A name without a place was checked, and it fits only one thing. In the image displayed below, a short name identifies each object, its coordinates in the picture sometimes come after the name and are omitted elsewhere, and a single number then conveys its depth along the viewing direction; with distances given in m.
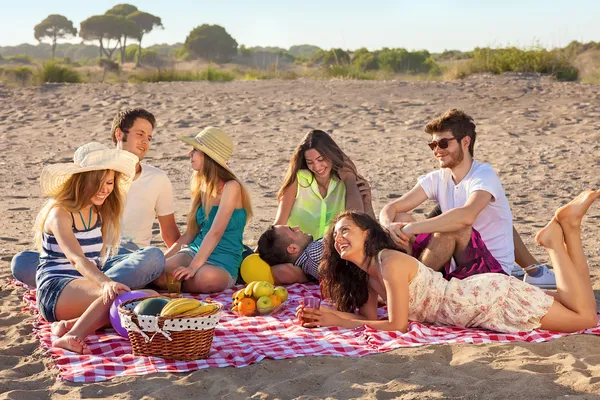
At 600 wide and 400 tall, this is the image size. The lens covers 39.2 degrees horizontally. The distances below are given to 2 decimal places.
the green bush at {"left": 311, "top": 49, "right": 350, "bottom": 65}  34.16
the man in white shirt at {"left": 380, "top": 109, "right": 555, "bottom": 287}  5.54
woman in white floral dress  5.02
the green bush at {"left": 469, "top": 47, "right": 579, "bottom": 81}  17.58
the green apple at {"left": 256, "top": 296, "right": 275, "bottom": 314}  5.55
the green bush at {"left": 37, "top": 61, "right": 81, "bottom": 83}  18.52
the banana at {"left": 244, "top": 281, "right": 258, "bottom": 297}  5.62
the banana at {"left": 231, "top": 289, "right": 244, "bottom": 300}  5.67
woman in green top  6.65
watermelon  4.49
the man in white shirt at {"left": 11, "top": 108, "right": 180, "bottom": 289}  6.29
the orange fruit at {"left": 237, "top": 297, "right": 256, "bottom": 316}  5.56
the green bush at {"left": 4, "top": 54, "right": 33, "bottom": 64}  49.38
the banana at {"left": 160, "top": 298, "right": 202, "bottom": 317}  4.41
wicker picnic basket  4.41
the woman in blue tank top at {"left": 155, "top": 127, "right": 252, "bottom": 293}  6.04
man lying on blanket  6.32
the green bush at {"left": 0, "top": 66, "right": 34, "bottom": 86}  18.83
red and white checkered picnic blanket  4.47
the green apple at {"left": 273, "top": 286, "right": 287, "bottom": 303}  5.73
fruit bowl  5.56
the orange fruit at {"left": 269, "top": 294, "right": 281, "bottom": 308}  5.62
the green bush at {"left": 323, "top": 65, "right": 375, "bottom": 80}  18.52
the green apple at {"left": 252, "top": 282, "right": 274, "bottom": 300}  5.60
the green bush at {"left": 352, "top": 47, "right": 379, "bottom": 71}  32.08
